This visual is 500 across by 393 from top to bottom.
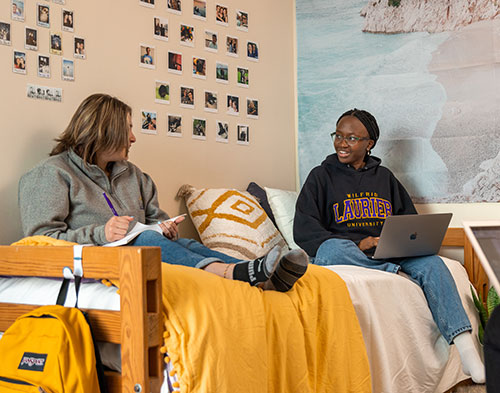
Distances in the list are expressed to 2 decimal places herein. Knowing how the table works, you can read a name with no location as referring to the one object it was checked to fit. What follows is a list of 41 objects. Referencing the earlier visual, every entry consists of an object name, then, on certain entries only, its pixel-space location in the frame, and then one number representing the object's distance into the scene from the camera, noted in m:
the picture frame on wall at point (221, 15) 2.96
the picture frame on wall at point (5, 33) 2.09
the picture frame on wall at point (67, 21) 2.29
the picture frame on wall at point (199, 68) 2.84
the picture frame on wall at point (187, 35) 2.78
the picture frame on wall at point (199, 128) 2.83
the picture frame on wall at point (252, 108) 3.12
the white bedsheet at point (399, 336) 1.95
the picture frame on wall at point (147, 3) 2.60
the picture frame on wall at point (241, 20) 3.08
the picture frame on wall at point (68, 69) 2.28
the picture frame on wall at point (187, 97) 2.77
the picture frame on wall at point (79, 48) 2.33
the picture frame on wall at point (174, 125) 2.71
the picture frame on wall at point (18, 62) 2.13
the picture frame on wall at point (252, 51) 3.13
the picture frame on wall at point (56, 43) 2.25
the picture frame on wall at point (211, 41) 2.90
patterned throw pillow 2.63
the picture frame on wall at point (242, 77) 3.06
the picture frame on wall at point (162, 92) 2.66
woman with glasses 2.19
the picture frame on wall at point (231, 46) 3.01
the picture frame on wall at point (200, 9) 2.84
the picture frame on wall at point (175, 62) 2.72
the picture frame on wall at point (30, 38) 2.17
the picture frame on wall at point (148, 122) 2.59
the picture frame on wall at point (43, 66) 2.21
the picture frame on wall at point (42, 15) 2.21
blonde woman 1.86
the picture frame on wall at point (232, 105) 3.00
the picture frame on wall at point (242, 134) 3.06
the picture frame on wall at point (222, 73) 2.95
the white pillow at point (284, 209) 2.87
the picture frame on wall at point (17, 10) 2.12
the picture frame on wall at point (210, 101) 2.89
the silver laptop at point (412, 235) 2.19
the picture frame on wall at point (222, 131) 2.94
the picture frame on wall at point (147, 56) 2.59
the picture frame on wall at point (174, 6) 2.72
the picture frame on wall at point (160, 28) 2.65
